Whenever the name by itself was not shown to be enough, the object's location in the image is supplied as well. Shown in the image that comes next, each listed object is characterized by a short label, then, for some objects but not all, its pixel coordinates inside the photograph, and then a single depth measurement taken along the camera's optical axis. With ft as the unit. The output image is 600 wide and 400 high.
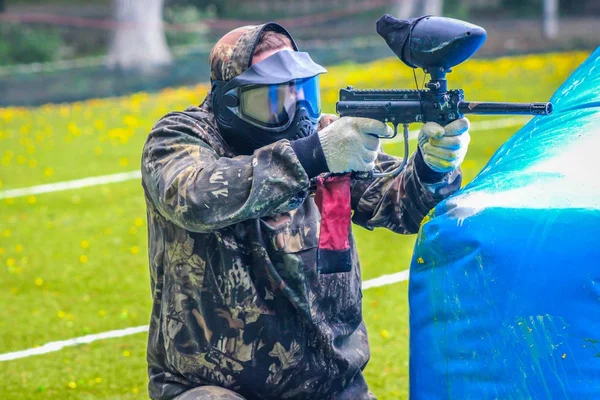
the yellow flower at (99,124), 82.73
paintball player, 19.01
